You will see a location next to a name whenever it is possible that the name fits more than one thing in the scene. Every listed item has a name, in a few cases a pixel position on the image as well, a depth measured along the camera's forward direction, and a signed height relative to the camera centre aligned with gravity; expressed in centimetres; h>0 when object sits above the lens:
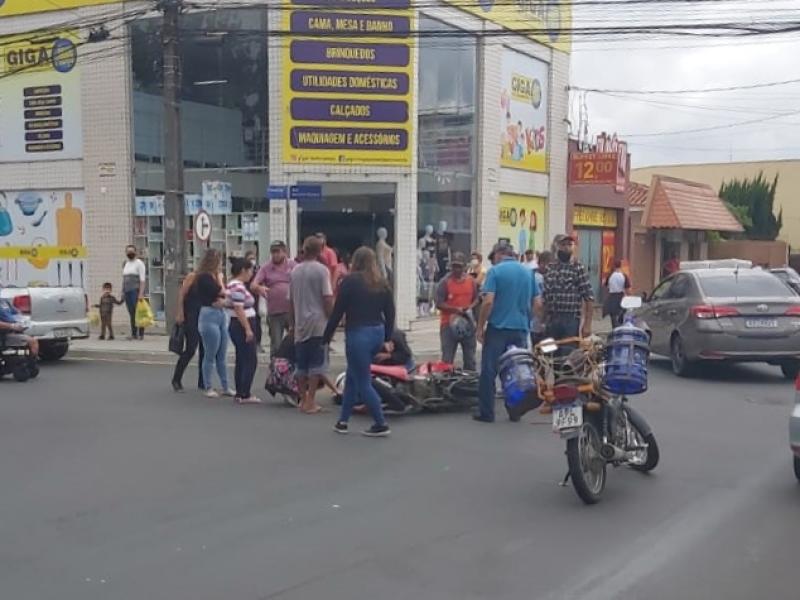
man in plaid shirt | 952 -66
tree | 4469 +129
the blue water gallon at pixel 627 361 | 648 -92
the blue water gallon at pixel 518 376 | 665 -105
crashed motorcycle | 959 -167
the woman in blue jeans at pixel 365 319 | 843 -82
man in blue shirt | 914 -83
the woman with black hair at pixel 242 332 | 1045 -117
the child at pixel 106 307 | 1730 -147
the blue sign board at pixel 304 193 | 1603 +66
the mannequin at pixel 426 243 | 1977 -25
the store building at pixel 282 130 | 1844 +215
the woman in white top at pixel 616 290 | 1819 -115
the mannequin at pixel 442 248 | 2025 -37
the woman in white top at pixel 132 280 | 1717 -95
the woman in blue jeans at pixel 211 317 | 1052 -102
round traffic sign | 1596 +8
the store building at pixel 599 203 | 2400 +84
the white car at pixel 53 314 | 1387 -131
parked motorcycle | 630 -114
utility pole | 1614 +113
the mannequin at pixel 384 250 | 1892 -39
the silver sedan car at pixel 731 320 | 1209 -117
